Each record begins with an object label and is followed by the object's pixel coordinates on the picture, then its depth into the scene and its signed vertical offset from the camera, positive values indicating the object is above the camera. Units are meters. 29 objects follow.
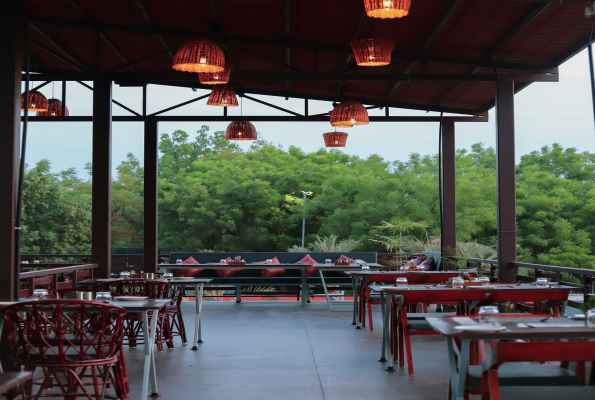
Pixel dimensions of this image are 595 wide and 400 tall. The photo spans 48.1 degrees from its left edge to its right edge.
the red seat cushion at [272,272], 11.37 -0.80
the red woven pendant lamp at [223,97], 7.58 +1.47
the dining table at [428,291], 5.09 -0.54
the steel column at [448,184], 10.62 +0.65
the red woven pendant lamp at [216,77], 7.13 +1.60
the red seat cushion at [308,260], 11.75 -0.62
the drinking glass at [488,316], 3.39 -0.47
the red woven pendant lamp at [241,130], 9.43 +1.35
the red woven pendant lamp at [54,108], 9.12 +1.62
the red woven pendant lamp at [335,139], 10.14 +1.31
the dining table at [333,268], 10.17 -0.66
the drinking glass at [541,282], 5.70 -0.50
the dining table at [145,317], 4.12 -0.59
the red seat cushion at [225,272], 11.34 -0.80
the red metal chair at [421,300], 5.06 -0.58
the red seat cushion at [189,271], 11.14 -0.78
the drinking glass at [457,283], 5.64 -0.50
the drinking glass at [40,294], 4.18 -0.43
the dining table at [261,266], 10.67 -0.67
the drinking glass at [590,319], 3.29 -0.47
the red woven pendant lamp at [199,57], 6.13 +1.56
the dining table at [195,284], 6.46 -0.60
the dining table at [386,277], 7.78 -0.62
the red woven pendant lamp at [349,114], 8.23 +1.38
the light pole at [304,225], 21.83 -0.02
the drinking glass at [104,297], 4.20 -0.45
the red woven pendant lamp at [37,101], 8.16 +1.53
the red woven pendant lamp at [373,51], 6.30 +1.65
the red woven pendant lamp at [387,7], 4.89 +1.61
